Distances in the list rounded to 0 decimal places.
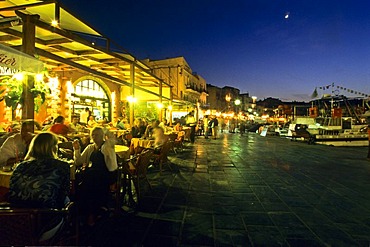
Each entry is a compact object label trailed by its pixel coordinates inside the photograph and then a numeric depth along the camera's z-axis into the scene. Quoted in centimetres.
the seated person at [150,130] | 863
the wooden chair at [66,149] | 470
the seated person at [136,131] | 935
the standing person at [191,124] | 1530
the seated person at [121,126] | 1180
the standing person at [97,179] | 325
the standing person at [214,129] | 1866
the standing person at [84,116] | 1251
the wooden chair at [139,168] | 442
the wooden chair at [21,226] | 188
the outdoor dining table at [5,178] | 318
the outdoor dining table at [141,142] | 803
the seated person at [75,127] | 910
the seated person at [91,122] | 1130
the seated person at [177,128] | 1336
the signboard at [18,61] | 323
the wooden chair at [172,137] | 942
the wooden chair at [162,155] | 684
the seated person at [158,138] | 747
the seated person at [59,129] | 594
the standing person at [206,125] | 1941
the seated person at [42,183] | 221
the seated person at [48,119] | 983
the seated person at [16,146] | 371
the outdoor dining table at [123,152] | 557
